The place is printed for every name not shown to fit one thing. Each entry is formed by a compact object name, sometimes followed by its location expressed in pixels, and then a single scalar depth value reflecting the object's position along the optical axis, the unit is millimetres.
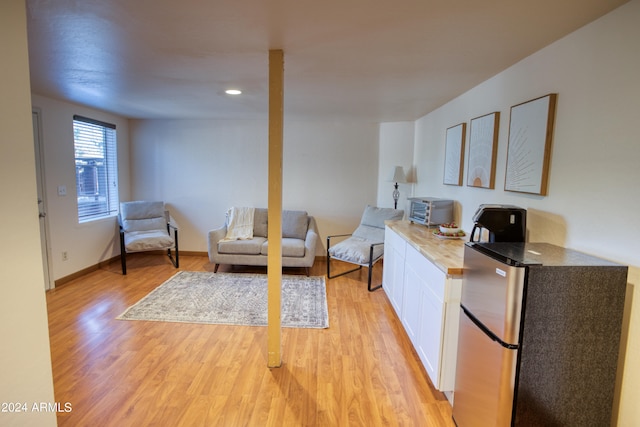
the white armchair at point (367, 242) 3957
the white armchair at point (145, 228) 4324
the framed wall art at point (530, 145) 1866
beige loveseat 4344
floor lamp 4629
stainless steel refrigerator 1363
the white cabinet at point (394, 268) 2991
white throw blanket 4594
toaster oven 3152
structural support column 2174
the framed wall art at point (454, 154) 3033
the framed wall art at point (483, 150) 2455
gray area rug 3127
